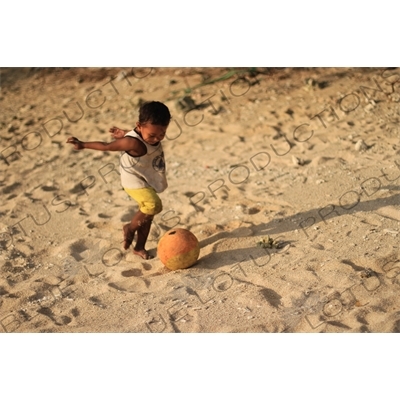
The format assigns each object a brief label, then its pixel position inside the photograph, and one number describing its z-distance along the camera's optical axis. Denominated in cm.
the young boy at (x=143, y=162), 533
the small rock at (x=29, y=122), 909
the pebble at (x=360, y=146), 762
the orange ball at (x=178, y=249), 548
